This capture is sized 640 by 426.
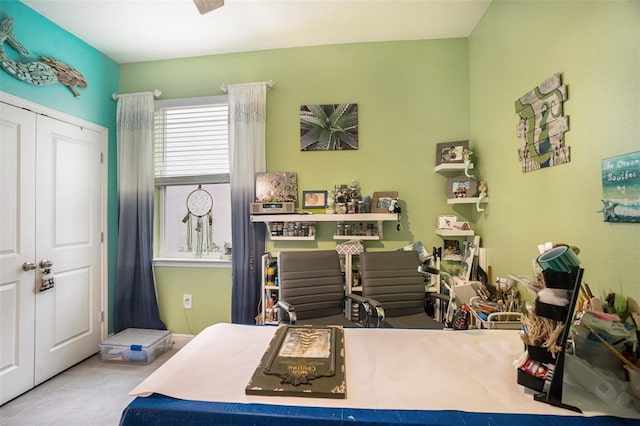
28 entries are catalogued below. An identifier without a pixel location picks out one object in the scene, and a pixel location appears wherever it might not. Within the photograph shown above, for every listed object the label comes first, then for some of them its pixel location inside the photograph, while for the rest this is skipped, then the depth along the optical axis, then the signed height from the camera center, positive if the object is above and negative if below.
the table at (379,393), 0.81 -0.58
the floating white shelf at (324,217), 2.42 -0.01
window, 2.84 +0.46
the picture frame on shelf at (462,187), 2.37 +0.25
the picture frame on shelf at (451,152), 2.43 +0.57
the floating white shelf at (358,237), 2.54 -0.20
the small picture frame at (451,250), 2.55 -0.33
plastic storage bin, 2.51 -1.19
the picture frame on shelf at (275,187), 2.65 +0.29
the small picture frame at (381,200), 2.56 +0.14
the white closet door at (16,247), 1.97 -0.21
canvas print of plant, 2.67 +0.87
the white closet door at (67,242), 2.23 -0.20
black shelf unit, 0.85 -0.46
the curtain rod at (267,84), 2.68 +1.30
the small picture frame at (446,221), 2.51 -0.06
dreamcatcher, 2.94 -0.02
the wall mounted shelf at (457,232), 2.35 -0.15
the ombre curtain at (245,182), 2.63 +0.34
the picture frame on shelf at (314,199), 2.70 +0.17
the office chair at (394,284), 2.28 -0.57
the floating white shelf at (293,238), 2.61 -0.21
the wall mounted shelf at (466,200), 2.30 +0.12
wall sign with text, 1.07 +0.10
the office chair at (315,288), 2.21 -0.59
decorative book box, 0.91 -0.57
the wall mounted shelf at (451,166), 2.39 +0.42
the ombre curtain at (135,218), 2.78 +0.00
